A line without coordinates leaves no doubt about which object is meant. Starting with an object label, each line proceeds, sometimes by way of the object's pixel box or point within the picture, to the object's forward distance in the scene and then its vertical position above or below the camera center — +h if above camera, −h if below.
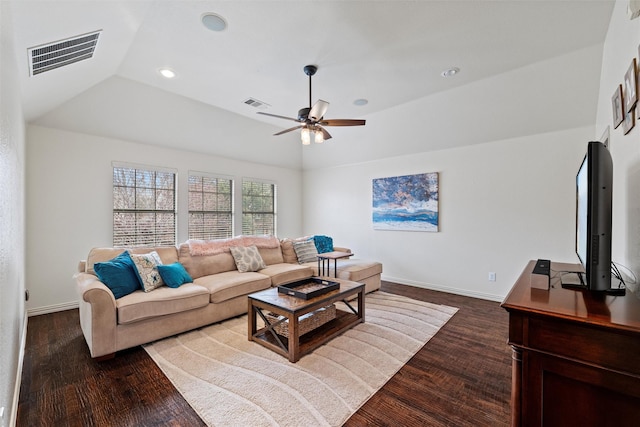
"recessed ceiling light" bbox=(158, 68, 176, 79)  3.25 +1.64
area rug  1.81 -1.31
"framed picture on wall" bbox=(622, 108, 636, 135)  1.59 +0.55
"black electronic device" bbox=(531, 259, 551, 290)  1.52 -0.41
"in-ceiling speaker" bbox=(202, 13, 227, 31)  2.30 +1.61
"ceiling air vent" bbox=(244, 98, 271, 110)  4.05 +1.60
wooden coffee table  2.41 -1.11
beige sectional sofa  2.41 -0.91
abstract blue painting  4.78 +0.15
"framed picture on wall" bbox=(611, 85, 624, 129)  1.85 +0.73
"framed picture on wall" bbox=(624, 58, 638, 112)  1.50 +0.72
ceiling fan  2.96 +0.98
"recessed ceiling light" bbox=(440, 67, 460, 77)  3.09 +1.58
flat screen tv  1.23 -0.01
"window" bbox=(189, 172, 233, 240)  4.96 +0.05
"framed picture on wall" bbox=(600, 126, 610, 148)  2.33 +0.65
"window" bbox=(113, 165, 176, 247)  4.15 +0.05
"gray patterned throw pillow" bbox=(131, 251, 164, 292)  2.87 -0.65
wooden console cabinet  0.95 -0.55
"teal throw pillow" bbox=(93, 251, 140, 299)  2.64 -0.65
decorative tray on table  2.71 -0.83
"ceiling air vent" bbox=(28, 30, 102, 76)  2.07 +1.26
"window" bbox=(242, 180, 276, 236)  5.77 +0.05
